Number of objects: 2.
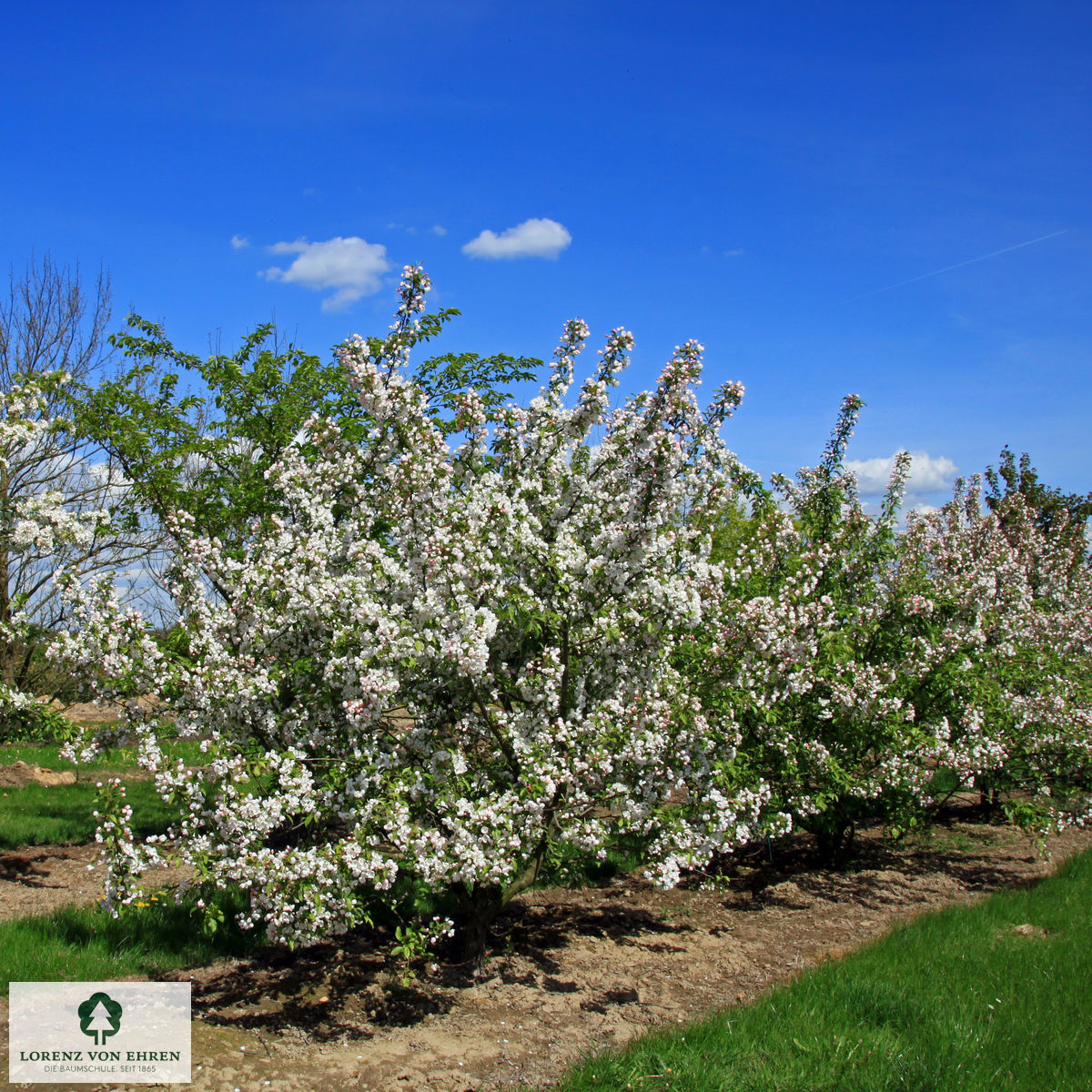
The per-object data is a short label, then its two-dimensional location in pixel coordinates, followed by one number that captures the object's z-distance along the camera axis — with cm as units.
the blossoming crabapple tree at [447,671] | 562
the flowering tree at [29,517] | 809
